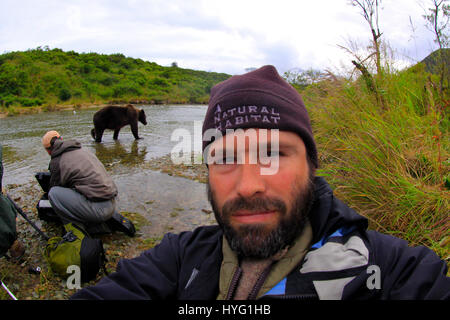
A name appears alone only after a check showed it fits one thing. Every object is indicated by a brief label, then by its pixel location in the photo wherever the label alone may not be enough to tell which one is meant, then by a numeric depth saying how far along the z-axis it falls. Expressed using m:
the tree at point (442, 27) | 3.68
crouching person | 3.13
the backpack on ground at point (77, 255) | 2.51
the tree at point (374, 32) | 3.76
